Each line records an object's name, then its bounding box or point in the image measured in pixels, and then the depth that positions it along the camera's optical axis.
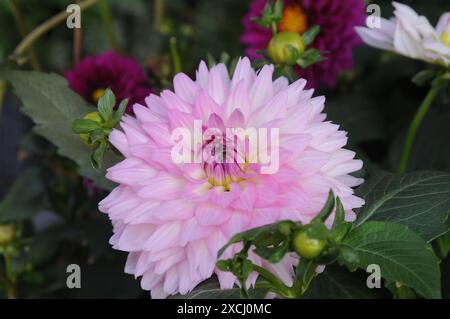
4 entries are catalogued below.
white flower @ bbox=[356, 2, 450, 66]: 0.58
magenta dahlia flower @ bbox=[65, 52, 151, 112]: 0.66
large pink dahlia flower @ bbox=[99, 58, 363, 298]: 0.46
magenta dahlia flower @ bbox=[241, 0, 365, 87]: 0.64
